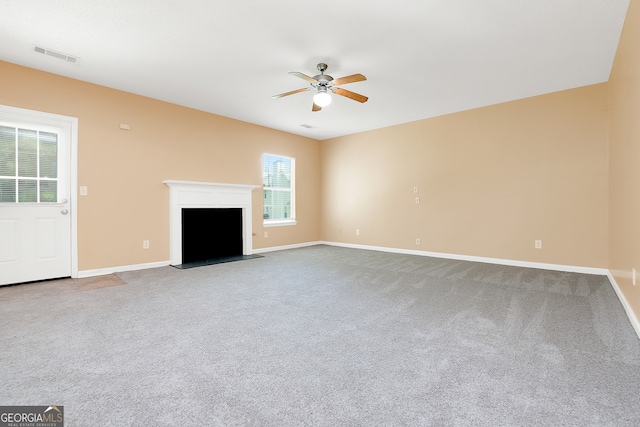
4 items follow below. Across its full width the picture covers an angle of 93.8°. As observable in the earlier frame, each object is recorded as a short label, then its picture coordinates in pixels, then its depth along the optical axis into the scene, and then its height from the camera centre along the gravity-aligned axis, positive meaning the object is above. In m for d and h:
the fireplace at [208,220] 4.77 -0.11
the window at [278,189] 6.30 +0.53
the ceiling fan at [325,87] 3.28 +1.47
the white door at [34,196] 3.49 +0.22
